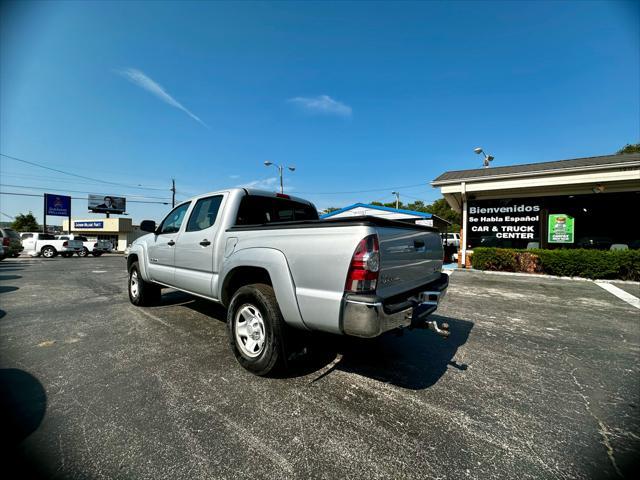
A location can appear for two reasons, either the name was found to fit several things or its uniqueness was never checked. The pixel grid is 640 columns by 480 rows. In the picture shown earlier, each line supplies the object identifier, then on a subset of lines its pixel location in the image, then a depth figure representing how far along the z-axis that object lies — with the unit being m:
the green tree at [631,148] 30.20
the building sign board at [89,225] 39.06
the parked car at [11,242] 15.64
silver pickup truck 2.22
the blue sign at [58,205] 35.47
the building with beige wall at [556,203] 12.22
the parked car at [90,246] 22.93
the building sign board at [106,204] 41.06
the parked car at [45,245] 21.62
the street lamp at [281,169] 23.83
